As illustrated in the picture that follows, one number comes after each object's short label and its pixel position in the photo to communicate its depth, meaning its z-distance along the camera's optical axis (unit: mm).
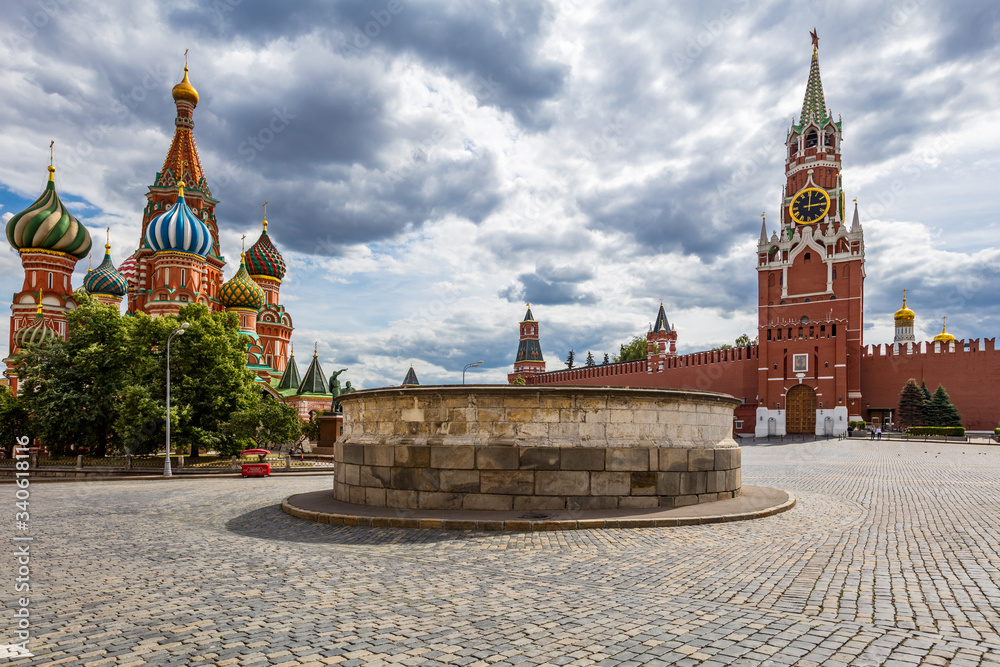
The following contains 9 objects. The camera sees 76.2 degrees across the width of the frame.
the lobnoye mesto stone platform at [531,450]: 10492
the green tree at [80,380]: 28406
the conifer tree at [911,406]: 52969
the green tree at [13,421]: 30781
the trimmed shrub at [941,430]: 45750
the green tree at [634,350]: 91612
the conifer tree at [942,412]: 51438
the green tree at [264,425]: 28219
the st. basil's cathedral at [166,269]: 44438
